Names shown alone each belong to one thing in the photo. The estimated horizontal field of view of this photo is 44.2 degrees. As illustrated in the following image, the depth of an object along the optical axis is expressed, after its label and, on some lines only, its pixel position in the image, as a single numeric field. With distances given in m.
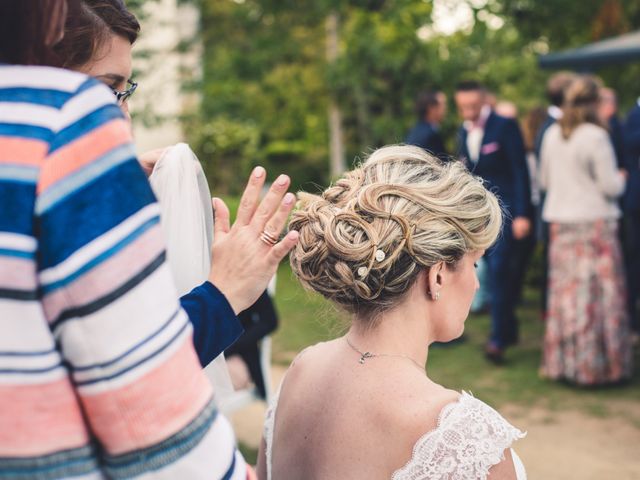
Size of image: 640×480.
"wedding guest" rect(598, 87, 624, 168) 5.89
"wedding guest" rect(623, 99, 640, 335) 6.96
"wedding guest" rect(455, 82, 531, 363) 6.45
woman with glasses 0.98
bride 1.78
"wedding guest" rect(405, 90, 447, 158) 7.02
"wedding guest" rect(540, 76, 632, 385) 5.75
